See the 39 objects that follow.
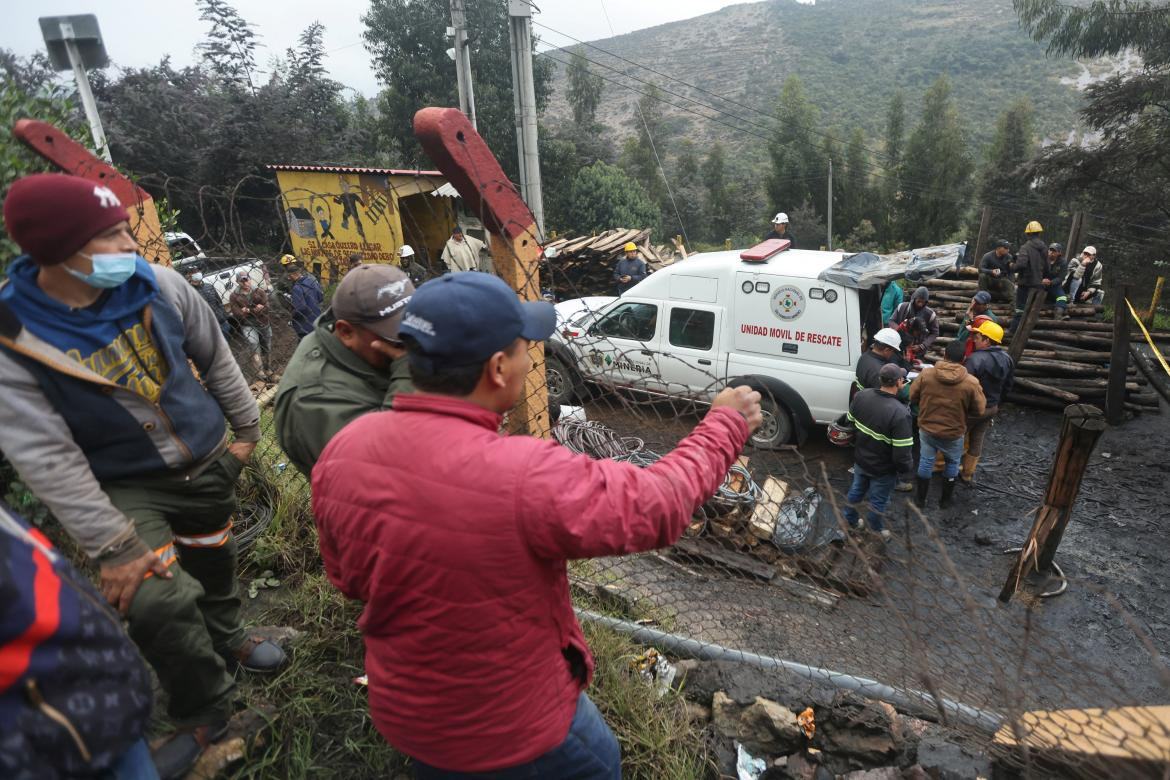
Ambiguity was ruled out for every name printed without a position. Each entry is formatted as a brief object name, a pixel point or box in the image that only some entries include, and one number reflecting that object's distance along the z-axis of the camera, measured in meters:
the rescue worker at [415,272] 4.37
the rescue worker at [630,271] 11.54
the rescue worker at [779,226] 10.36
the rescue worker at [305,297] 6.12
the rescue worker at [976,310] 7.92
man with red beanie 1.70
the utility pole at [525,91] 9.57
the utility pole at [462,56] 11.50
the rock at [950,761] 2.22
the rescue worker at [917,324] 7.67
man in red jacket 1.16
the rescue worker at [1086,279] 10.16
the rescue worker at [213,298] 5.95
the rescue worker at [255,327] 5.11
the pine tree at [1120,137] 15.55
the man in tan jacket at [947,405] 5.72
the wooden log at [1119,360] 7.10
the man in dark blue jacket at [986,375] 6.27
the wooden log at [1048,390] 7.74
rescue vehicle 6.57
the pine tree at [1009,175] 21.84
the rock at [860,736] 2.35
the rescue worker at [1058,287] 9.24
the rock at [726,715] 2.49
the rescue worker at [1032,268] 9.19
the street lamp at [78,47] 5.87
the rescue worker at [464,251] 10.55
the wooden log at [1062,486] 4.03
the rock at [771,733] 2.44
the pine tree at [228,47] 16.28
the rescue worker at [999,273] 9.62
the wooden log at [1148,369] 7.27
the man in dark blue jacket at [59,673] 1.03
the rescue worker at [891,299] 7.49
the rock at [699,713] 2.56
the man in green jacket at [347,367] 1.90
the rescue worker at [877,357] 5.83
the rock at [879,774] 2.21
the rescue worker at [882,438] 5.18
